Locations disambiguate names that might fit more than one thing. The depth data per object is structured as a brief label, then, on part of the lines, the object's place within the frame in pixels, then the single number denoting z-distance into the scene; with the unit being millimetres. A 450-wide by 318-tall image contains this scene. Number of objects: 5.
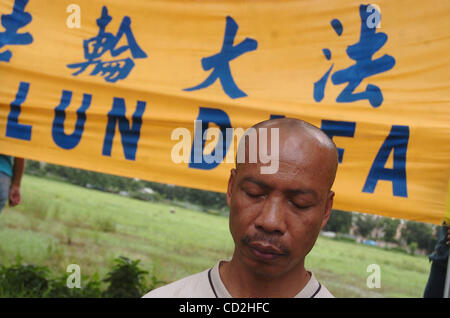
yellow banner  2146
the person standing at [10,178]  2498
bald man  944
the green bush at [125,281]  3172
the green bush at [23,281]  3115
